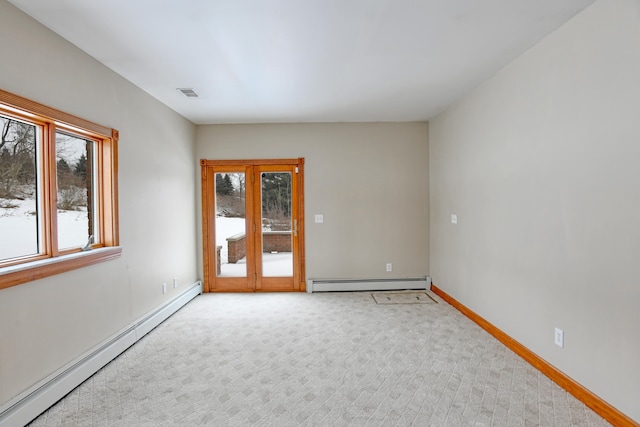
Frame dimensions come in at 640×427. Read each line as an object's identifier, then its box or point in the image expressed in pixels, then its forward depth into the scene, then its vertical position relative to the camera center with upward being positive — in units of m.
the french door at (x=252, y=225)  5.06 -0.18
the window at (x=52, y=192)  2.12 +0.20
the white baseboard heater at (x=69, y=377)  2.00 -1.19
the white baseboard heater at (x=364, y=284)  5.04 -1.14
